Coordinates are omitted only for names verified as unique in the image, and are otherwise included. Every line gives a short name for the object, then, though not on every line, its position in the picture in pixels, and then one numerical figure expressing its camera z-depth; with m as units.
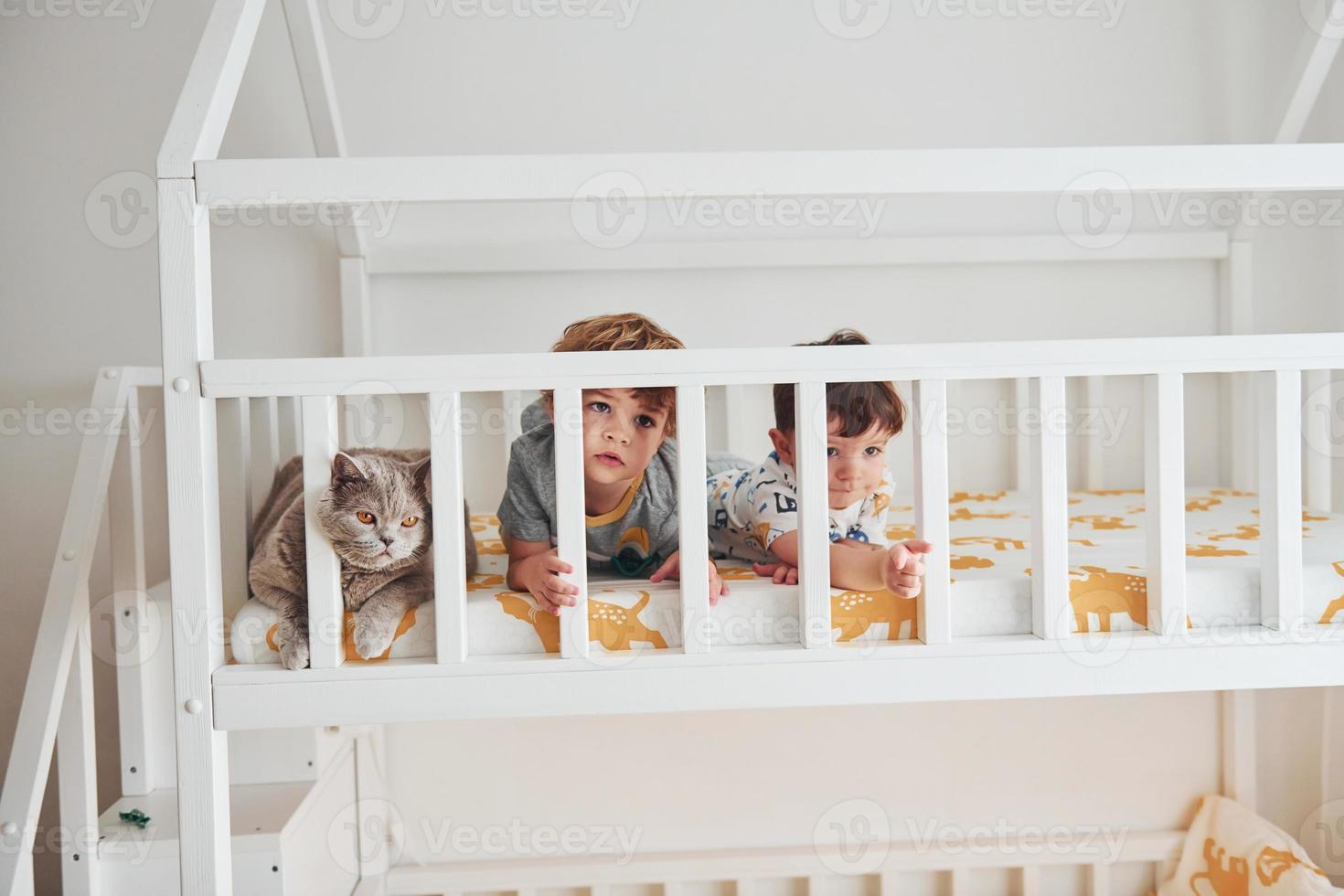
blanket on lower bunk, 1.39
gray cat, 0.86
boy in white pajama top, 0.93
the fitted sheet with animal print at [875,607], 0.92
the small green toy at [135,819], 1.12
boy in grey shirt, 1.00
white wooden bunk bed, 0.86
